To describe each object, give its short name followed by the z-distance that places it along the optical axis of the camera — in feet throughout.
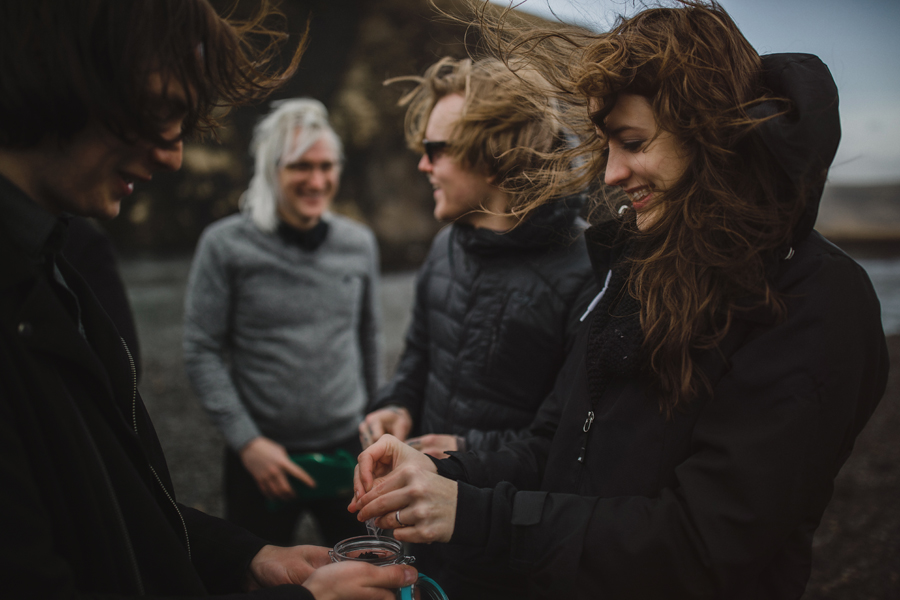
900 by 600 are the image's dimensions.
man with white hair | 9.41
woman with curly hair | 3.73
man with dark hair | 2.97
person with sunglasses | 6.20
